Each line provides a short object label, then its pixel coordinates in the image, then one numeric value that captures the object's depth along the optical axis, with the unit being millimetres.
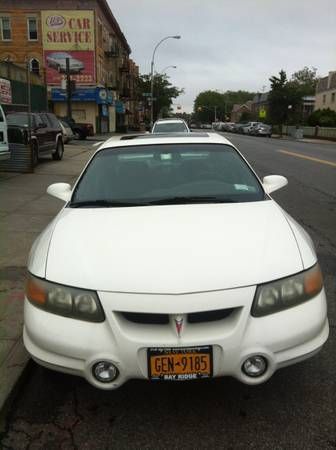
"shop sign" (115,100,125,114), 53088
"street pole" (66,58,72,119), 30038
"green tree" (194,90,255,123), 151875
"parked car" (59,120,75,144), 22733
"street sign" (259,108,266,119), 79188
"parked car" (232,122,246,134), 63094
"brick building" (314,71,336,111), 65938
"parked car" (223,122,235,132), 71356
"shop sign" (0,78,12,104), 16808
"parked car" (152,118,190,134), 17002
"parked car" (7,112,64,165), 14234
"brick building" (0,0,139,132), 39656
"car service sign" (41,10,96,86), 39688
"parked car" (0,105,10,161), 12086
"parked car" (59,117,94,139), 31519
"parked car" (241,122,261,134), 57294
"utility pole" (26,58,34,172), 13676
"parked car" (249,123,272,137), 53281
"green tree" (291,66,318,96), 111625
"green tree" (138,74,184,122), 74750
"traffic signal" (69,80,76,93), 30484
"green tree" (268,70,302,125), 62312
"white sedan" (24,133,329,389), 2451
